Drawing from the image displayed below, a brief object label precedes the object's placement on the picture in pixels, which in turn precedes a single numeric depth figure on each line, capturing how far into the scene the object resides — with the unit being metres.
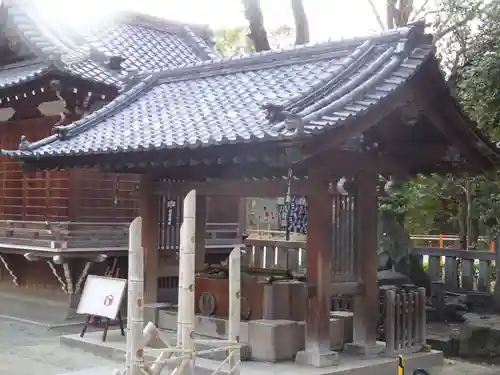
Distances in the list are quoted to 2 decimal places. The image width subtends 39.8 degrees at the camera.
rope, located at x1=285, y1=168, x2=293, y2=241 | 9.27
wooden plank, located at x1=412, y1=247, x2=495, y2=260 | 16.48
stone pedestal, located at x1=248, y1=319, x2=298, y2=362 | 9.38
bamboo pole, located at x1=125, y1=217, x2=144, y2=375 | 6.70
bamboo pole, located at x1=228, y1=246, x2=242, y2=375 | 7.80
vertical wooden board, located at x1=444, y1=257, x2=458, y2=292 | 17.47
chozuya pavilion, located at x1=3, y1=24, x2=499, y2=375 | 8.57
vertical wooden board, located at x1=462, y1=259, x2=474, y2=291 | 17.23
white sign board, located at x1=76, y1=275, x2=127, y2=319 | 11.13
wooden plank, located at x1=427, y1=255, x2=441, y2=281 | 17.73
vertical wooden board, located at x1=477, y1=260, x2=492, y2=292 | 16.91
